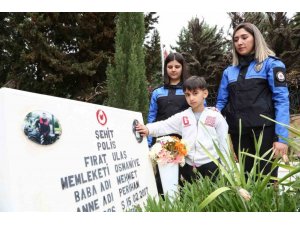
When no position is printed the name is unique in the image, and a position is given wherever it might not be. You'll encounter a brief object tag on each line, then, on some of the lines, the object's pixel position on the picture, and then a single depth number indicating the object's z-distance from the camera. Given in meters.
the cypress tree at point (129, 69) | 4.27
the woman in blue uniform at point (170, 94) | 2.05
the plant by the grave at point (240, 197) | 1.05
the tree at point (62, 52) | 7.06
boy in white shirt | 1.80
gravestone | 0.98
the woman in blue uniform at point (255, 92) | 1.76
